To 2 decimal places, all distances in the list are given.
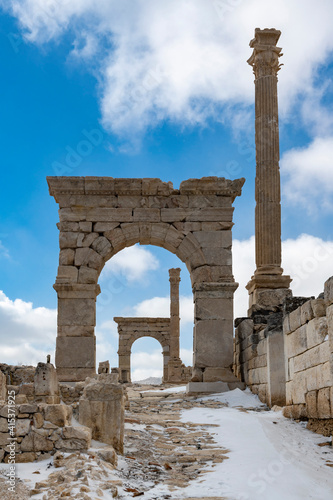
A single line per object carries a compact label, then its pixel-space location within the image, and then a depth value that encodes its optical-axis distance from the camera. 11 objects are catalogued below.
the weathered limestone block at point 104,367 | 11.26
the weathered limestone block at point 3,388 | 7.11
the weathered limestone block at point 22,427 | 5.54
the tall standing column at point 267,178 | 15.21
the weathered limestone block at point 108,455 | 5.43
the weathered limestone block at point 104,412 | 6.09
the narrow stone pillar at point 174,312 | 27.62
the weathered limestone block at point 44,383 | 7.65
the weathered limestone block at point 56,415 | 5.67
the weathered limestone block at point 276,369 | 9.71
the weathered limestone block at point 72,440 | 5.52
